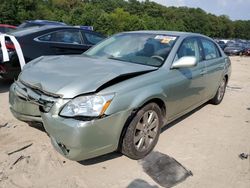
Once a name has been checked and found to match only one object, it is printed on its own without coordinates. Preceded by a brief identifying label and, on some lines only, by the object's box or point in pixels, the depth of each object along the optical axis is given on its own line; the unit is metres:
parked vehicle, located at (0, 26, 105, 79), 3.73
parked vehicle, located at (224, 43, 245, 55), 16.88
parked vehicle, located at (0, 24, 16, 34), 5.86
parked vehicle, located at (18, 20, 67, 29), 7.23
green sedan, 1.84
